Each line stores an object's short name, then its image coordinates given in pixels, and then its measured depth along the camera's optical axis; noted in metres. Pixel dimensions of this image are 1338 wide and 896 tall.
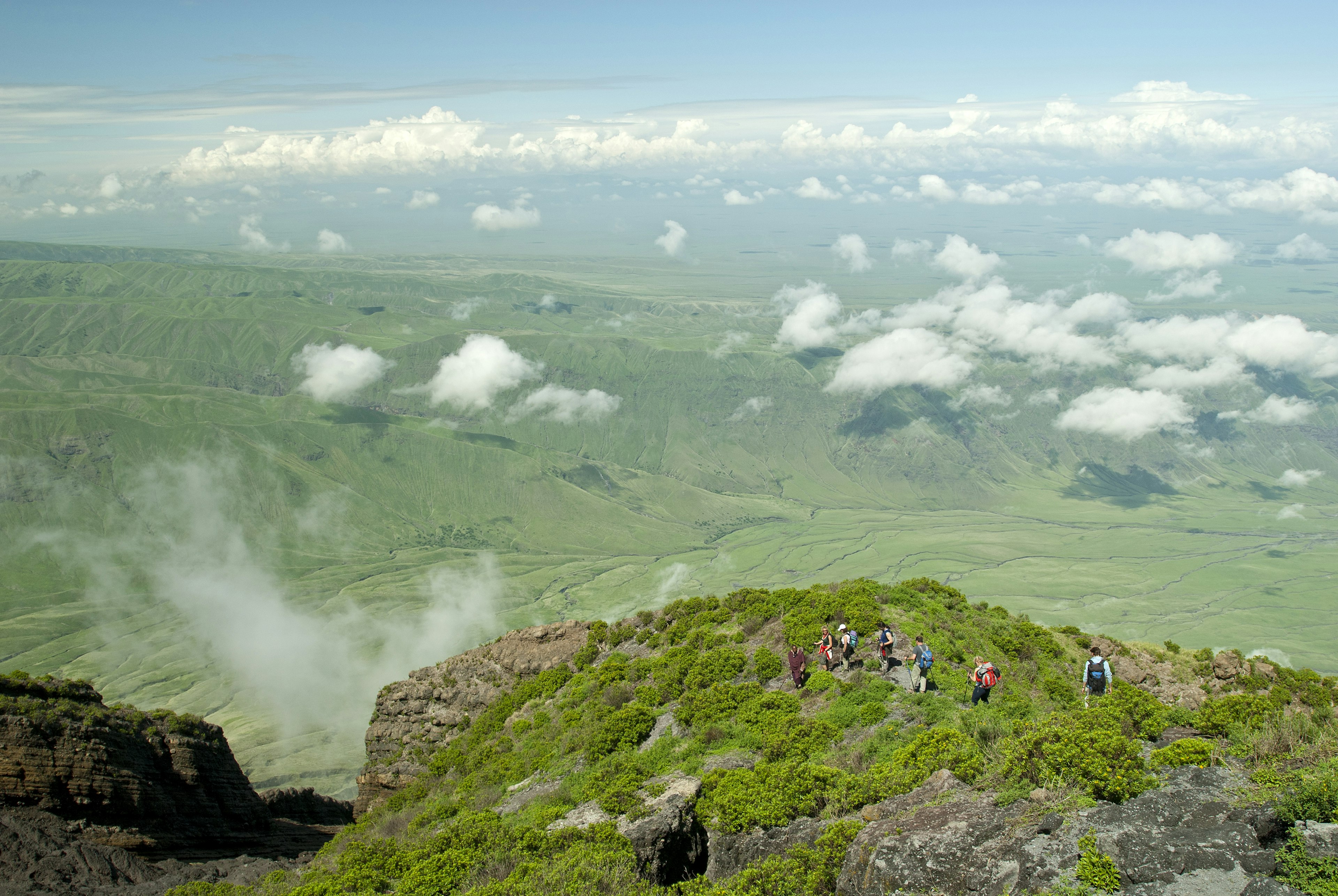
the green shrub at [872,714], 27.88
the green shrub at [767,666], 34.62
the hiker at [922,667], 29.66
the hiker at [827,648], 32.94
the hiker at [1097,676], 26.95
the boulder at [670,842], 20.33
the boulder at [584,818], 24.00
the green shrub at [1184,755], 17.33
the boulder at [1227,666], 34.06
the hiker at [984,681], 27.75
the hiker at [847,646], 33.31
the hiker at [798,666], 32.31
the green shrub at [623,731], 31.28
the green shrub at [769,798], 20.94
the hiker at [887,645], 32.38
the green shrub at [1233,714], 20.52
